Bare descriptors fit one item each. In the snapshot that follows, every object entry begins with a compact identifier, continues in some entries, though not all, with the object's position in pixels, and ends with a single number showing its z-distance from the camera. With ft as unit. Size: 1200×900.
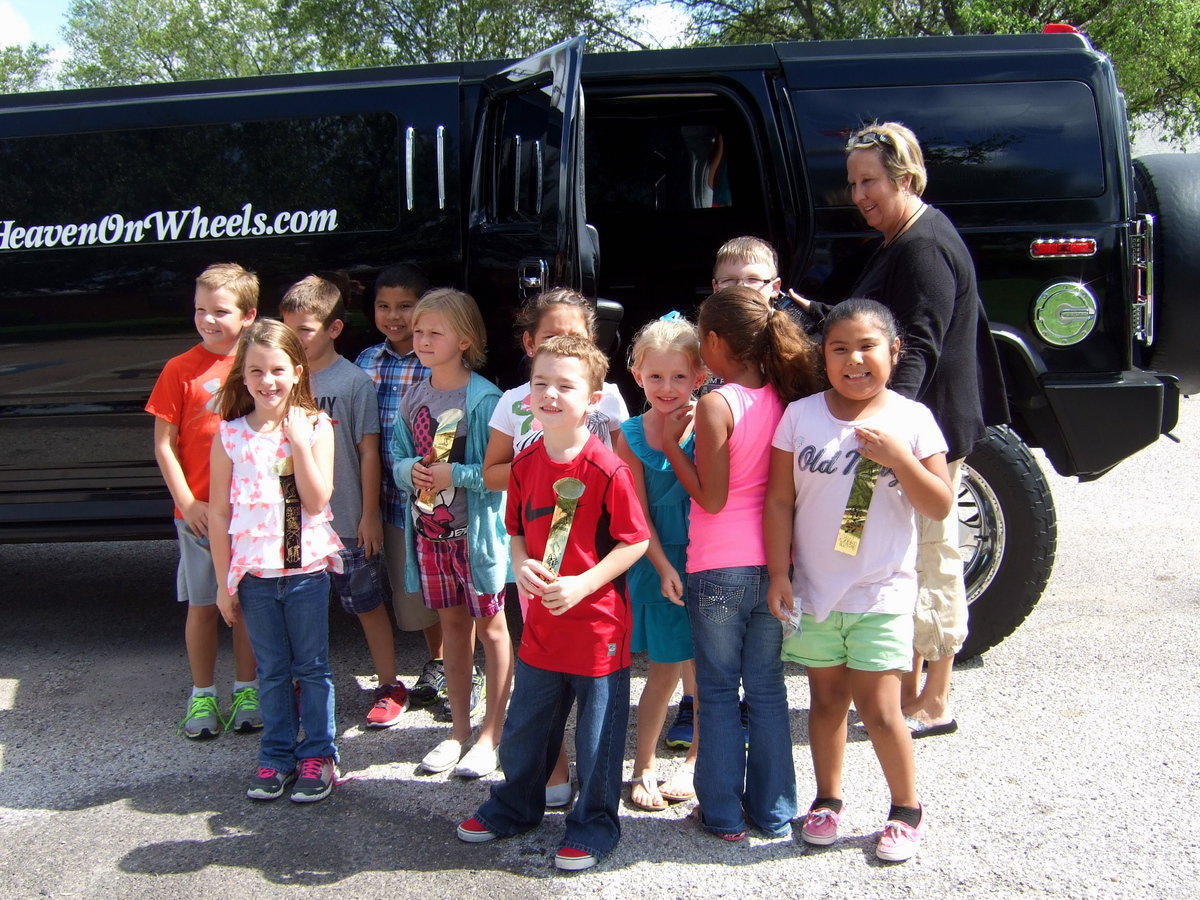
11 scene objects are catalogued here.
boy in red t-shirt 8.23
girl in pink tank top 8.48
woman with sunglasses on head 9.18
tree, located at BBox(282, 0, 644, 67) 66.74
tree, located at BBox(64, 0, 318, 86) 94.99
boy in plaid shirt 11.12
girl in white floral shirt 9.45
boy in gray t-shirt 10.75
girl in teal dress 8.77
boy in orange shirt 10.68
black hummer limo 11.74
